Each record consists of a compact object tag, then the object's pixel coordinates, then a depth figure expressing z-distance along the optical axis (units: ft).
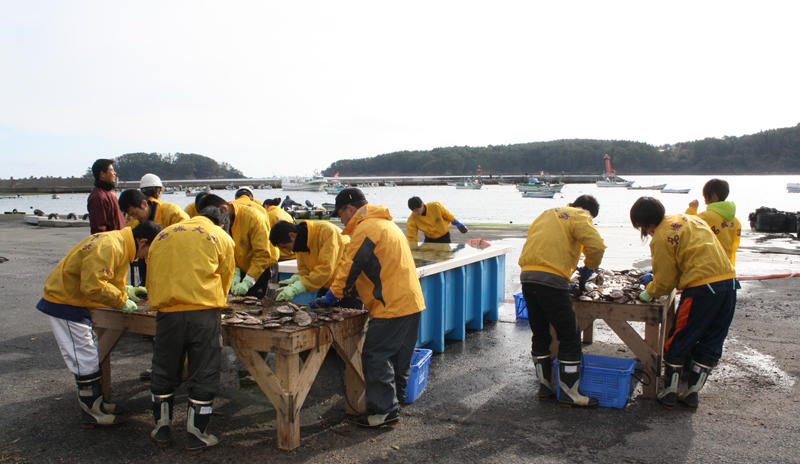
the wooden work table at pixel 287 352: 13.51
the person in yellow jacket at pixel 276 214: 25.94
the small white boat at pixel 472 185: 436.35
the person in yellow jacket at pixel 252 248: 20.54
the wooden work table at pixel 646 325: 17.07
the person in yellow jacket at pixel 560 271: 16.25
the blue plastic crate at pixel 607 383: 16.56
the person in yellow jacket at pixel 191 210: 26.81
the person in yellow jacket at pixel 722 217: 21.52
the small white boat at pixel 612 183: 471.95
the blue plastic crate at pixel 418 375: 17.07
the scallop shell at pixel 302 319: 14.14
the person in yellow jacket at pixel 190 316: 13.29
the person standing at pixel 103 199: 22.45
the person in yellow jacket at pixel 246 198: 23.03
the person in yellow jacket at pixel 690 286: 15.93
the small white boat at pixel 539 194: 309.01
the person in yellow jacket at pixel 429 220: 32.71
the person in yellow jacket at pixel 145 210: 16.84
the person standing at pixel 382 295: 15.11
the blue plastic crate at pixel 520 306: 27.53
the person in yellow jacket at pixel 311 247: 17.03
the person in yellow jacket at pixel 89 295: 14.24
